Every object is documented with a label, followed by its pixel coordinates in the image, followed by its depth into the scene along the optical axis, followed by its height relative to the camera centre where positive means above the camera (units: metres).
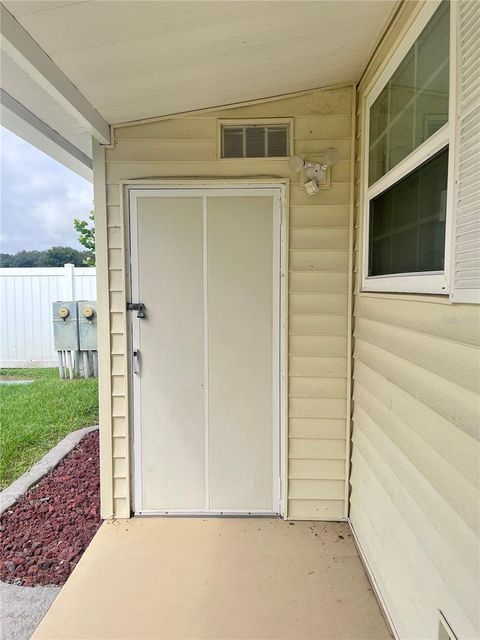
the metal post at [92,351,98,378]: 5.39 -1.03
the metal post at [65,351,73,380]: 5.35 -1.00
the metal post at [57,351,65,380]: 5.33 -1.06
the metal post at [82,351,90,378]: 5.37 -1.05
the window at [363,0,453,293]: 1.24 +0.54
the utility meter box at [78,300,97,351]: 5.22 -0.50
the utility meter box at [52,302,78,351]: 5.19 -0.46
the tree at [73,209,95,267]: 9.49 +1.64
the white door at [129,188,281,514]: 2.29 -0.36
